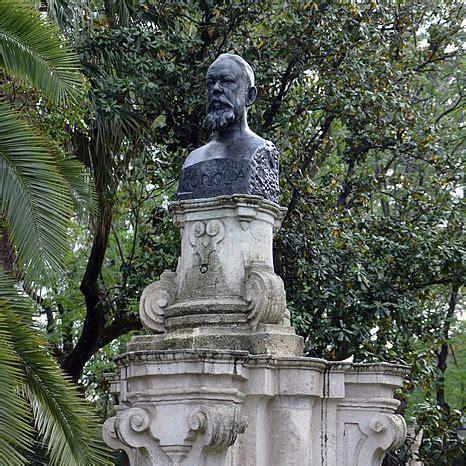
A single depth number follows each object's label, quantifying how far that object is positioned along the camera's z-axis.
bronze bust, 9.03
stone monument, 7.92
